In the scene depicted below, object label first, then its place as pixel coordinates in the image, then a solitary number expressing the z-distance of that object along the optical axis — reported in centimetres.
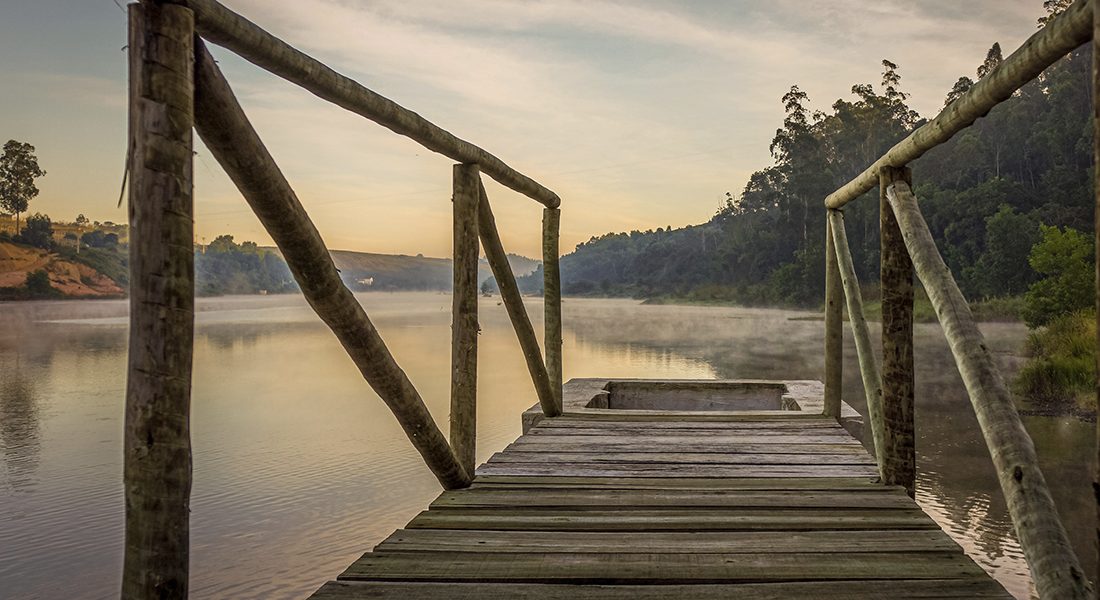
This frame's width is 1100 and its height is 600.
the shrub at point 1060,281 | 2017
